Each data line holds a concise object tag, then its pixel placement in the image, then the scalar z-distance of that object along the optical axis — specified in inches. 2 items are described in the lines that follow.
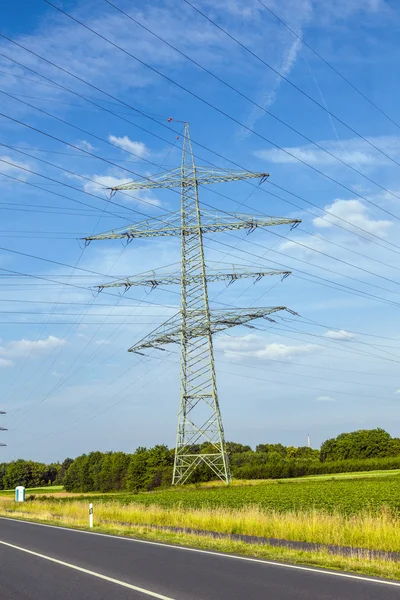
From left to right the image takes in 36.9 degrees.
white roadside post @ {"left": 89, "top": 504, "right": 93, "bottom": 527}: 939.7
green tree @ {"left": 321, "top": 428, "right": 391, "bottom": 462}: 5064.0
